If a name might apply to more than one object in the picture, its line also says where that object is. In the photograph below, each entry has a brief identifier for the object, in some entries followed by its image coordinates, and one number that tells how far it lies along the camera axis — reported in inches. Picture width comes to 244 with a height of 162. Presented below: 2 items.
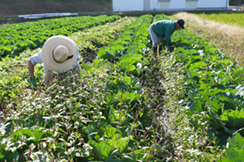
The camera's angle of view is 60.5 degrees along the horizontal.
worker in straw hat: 128.6
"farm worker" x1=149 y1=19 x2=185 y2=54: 252.1
